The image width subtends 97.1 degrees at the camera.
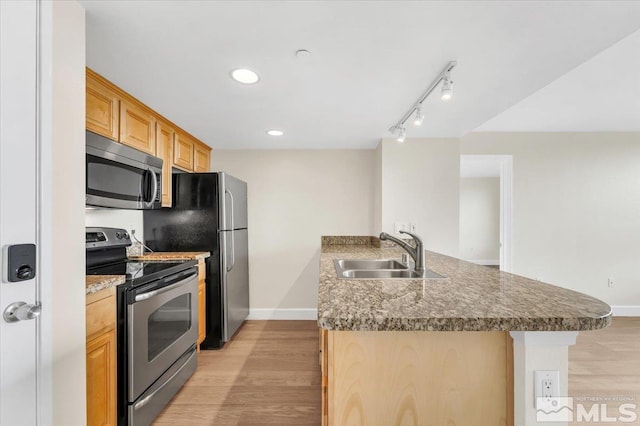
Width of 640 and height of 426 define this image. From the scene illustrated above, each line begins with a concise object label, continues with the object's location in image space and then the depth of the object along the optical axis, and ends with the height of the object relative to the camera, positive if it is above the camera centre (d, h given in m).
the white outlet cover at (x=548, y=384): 0.82 -0.50
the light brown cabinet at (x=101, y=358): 1.28 -0.69
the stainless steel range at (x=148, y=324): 1.48 -0.68
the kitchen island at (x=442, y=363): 0.83 -0.48
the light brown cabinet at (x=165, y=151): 2.35 +0.53
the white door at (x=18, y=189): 0.89 +0.08
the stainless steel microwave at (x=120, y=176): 1.62 +0.24
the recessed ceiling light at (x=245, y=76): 1.62 +0.81
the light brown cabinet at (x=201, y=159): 3.05 +0.61
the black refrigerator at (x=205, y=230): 2.64 -0.16
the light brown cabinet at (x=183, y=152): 2.62 +0.59
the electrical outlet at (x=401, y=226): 2.88 -0.14
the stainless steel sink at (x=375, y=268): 1.60 -0.38
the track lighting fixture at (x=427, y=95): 1.48 +0.75
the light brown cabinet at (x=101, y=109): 1.63 +0.64
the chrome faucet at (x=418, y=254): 1.67 -0.25
